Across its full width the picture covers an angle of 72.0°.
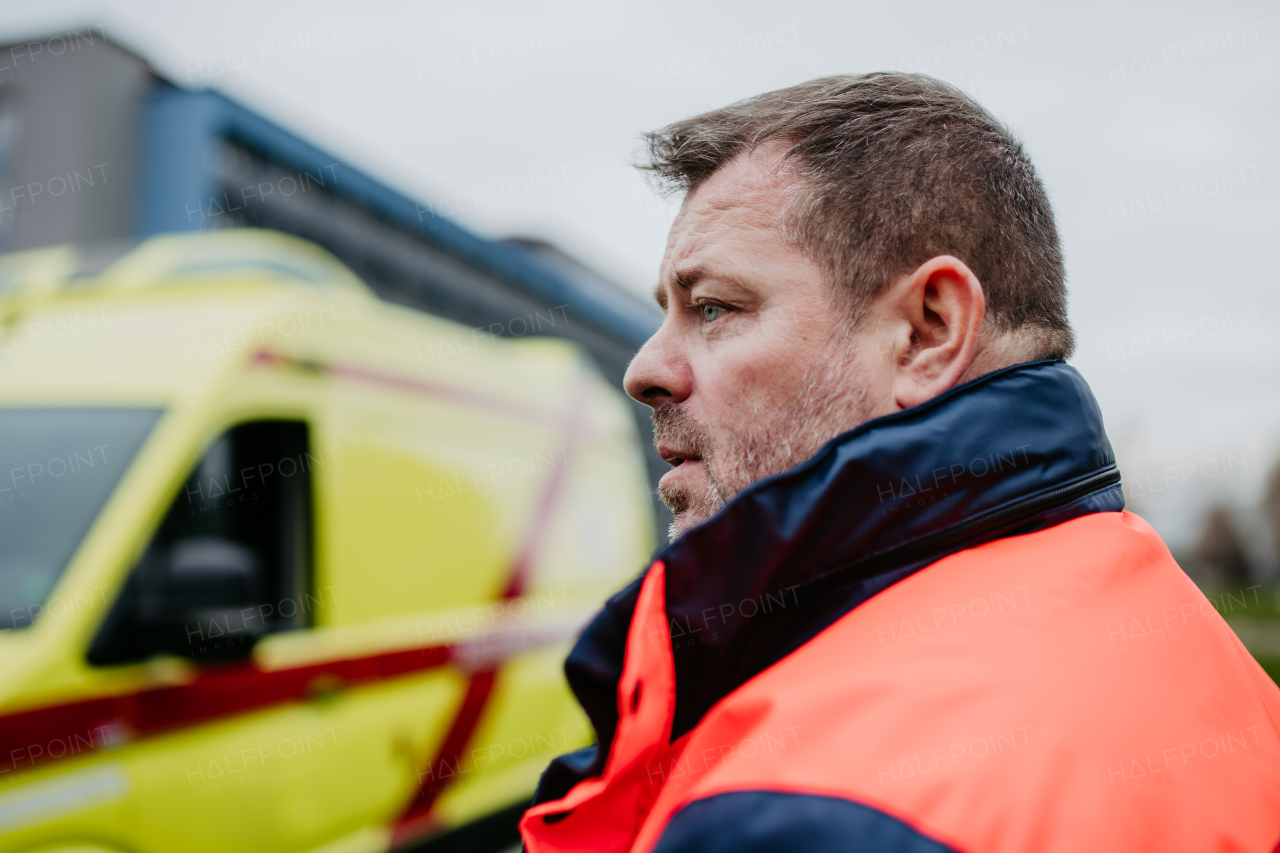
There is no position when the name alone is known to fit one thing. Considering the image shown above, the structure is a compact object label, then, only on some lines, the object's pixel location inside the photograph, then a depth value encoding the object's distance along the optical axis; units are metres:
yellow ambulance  2.35
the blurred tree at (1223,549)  53.75
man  0.70
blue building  9.91
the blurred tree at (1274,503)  61.72
